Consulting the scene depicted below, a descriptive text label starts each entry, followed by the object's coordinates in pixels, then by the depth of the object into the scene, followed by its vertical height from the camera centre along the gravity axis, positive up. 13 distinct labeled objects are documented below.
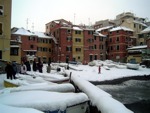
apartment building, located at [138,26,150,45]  34.68 +6.96
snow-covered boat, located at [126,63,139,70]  22.94 -1.37
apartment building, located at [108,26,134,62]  34.43 +4.97
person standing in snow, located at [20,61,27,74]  12.03 -1.01
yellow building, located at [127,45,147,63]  30.80 +1.49
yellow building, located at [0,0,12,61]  15.80 +4.15
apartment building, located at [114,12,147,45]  37.70 +11.35
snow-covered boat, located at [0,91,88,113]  3.63 -1.34
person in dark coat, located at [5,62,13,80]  9.42 -0.94
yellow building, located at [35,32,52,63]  31.79 +3.26
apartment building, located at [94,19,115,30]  42.56 +12.85
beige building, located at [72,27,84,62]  31.95 +4.02
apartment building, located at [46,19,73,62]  30.94 +4.47
